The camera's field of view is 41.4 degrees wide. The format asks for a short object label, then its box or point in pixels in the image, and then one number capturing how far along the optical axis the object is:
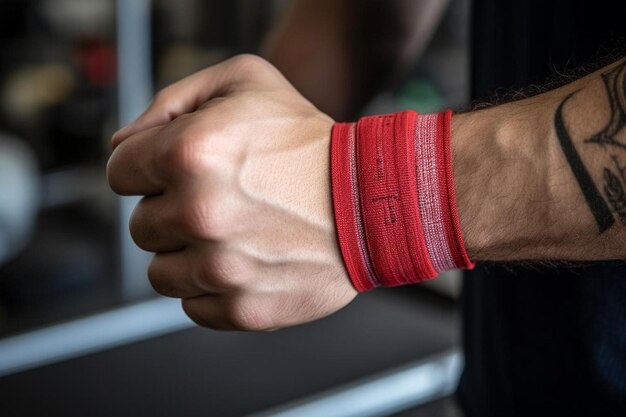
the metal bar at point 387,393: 1.94
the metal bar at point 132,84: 2.34
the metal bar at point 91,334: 2.10
